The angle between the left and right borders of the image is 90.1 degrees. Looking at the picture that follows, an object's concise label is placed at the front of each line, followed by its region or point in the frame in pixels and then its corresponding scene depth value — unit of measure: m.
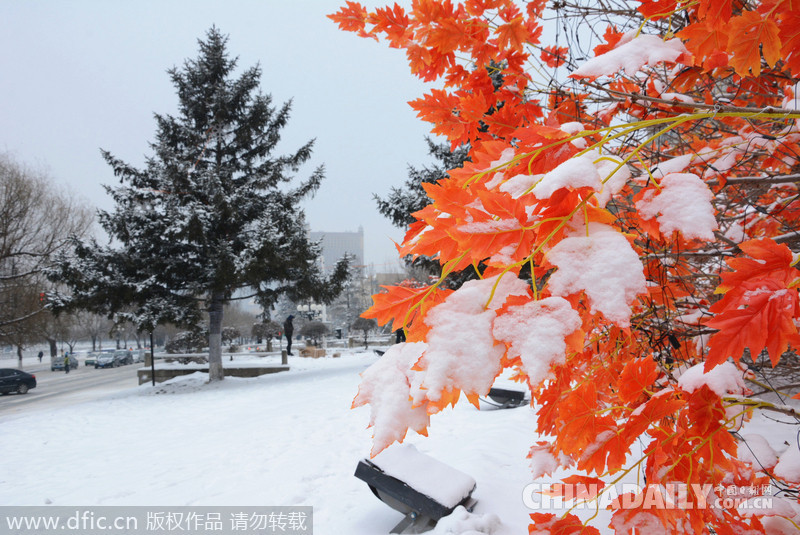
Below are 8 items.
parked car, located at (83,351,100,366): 31.91
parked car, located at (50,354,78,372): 28.41
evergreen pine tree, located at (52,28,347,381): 10.98
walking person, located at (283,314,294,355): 17.75
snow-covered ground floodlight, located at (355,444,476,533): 2.71
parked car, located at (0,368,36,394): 16.45
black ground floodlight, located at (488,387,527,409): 5.82
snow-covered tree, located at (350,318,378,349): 26.64
